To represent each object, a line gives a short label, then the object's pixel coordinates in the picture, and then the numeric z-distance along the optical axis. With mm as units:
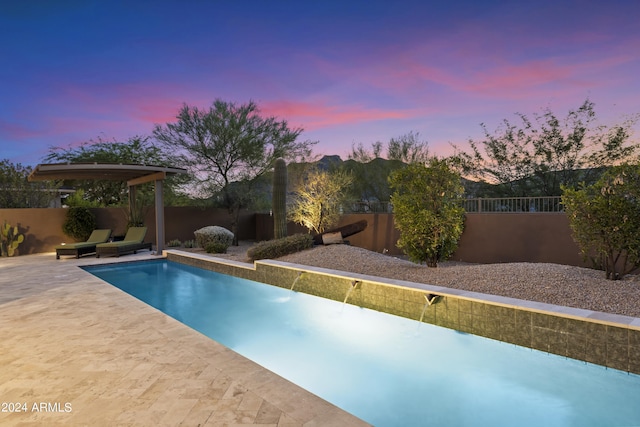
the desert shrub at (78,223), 14148
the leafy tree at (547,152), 14000
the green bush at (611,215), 5152
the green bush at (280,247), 9562
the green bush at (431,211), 6820
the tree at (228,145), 15828
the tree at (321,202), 12070
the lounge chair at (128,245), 11672
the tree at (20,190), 14820
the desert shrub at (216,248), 12383
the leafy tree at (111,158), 19031
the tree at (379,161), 16766
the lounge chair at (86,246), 11594
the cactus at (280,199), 12523
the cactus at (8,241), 12891
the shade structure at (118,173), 10656
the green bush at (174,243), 14932
